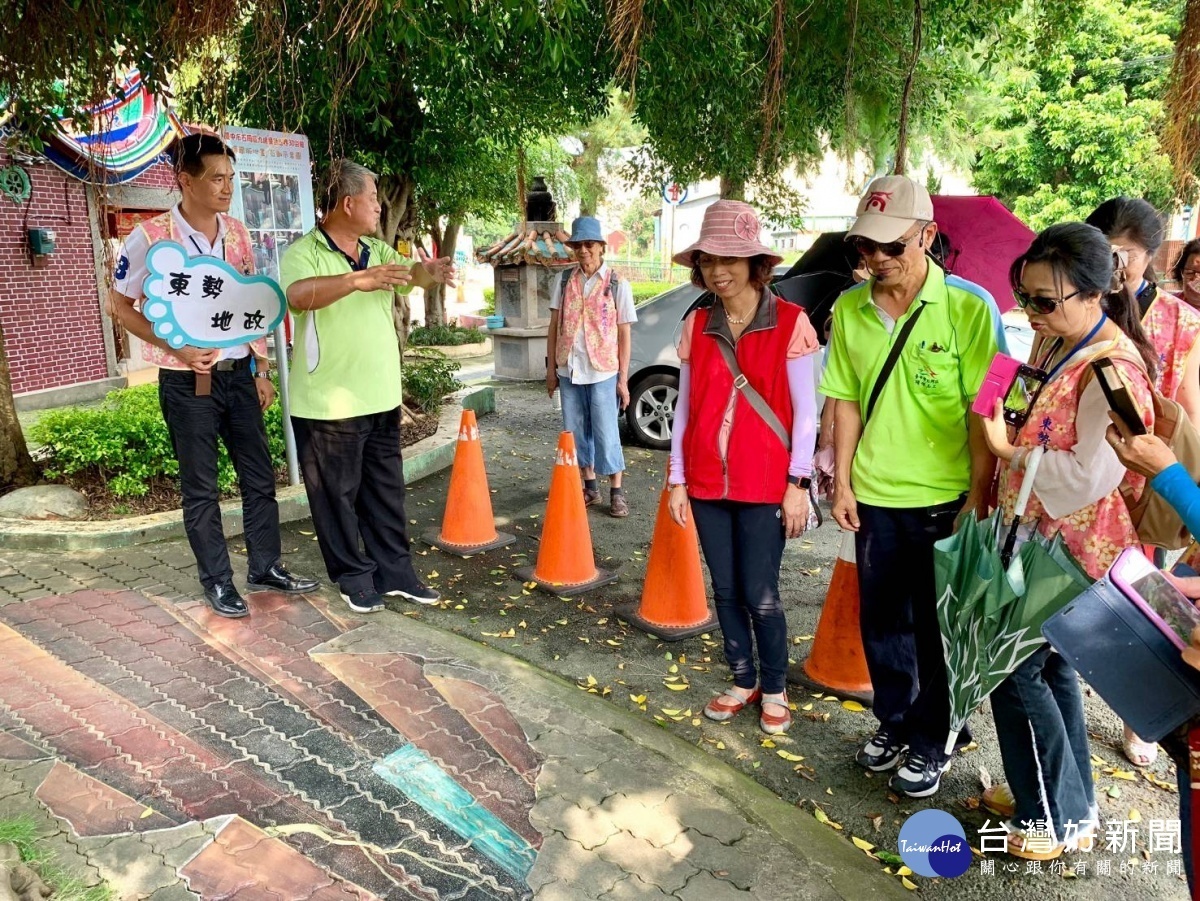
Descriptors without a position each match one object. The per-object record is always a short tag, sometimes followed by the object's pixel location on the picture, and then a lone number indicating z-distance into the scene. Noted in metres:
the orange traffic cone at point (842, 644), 3.68
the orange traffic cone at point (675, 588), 4.26
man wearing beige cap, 2.68
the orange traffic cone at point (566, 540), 4.80
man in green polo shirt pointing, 3.90
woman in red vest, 3.05
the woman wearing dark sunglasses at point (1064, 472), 2.26
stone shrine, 12.88
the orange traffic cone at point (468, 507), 5.40
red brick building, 10.71
